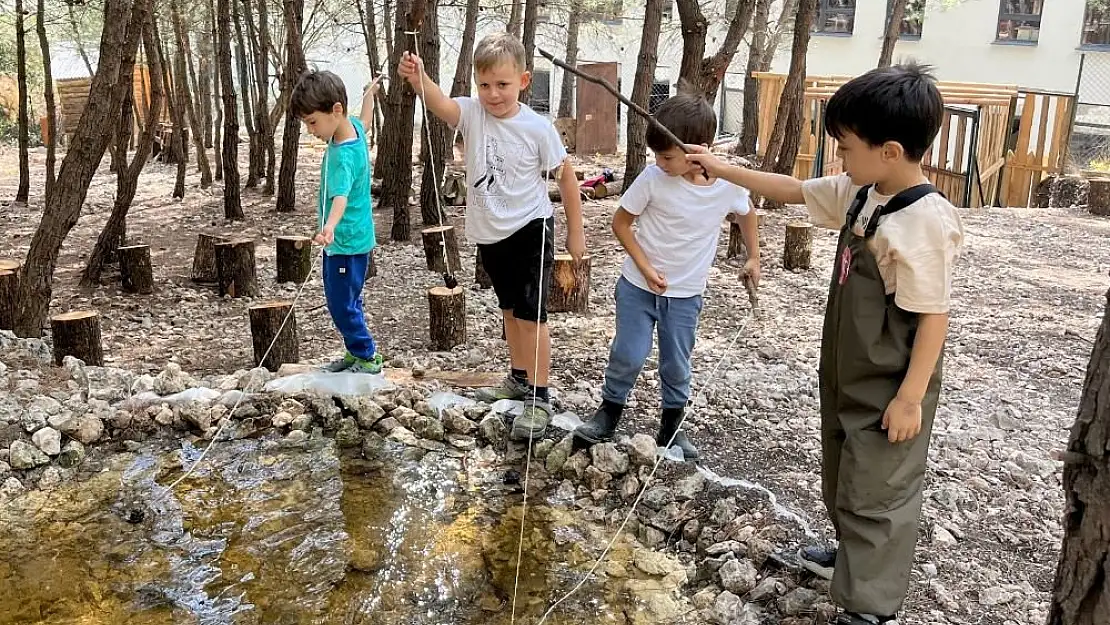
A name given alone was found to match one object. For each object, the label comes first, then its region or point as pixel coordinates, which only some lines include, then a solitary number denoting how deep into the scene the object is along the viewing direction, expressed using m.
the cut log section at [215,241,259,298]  5.89
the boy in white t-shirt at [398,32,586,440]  3.31
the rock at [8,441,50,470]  3.46
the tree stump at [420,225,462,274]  6.26
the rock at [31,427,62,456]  3.53
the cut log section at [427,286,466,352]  4.74
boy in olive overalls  1.99
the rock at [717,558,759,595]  2.68
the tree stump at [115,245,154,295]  5.94
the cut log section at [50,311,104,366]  4.42
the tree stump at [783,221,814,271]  6.86
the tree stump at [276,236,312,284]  6.35
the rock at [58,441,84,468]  3.53
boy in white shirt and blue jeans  3.00
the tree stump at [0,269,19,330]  4.80
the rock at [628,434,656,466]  3.30
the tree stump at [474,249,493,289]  6.04
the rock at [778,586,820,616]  2.51
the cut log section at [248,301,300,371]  4.45
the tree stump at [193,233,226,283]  6.27
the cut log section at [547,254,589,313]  5.49
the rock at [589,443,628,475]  3.33
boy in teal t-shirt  3.67
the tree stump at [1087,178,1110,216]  9.84
